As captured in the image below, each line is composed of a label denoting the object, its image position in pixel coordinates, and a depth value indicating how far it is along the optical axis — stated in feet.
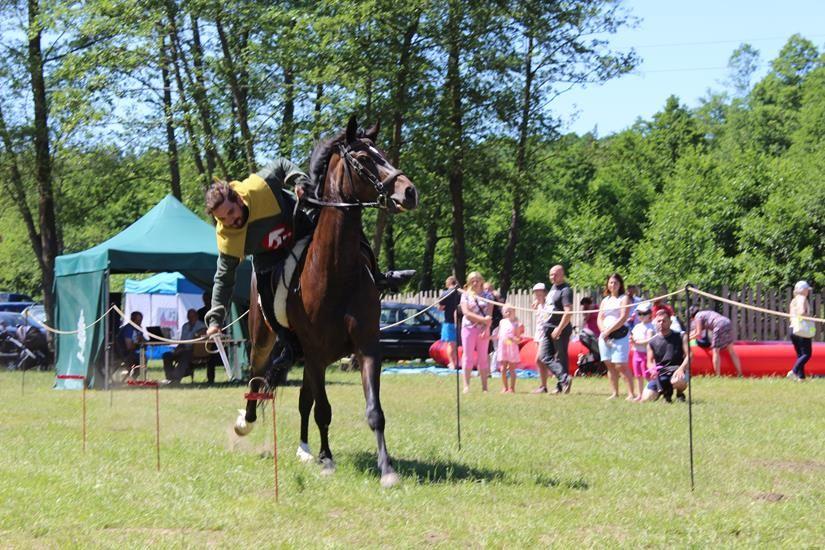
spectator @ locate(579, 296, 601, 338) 67.15
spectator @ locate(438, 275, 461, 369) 68.03
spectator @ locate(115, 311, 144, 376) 71.20
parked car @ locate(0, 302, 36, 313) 157.17
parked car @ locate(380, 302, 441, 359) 96.78
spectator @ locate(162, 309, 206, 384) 72.33
